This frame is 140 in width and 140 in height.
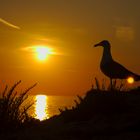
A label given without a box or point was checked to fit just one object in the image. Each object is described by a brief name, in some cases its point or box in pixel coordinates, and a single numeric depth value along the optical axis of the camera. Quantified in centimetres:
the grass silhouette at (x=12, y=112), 1238
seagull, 1872
